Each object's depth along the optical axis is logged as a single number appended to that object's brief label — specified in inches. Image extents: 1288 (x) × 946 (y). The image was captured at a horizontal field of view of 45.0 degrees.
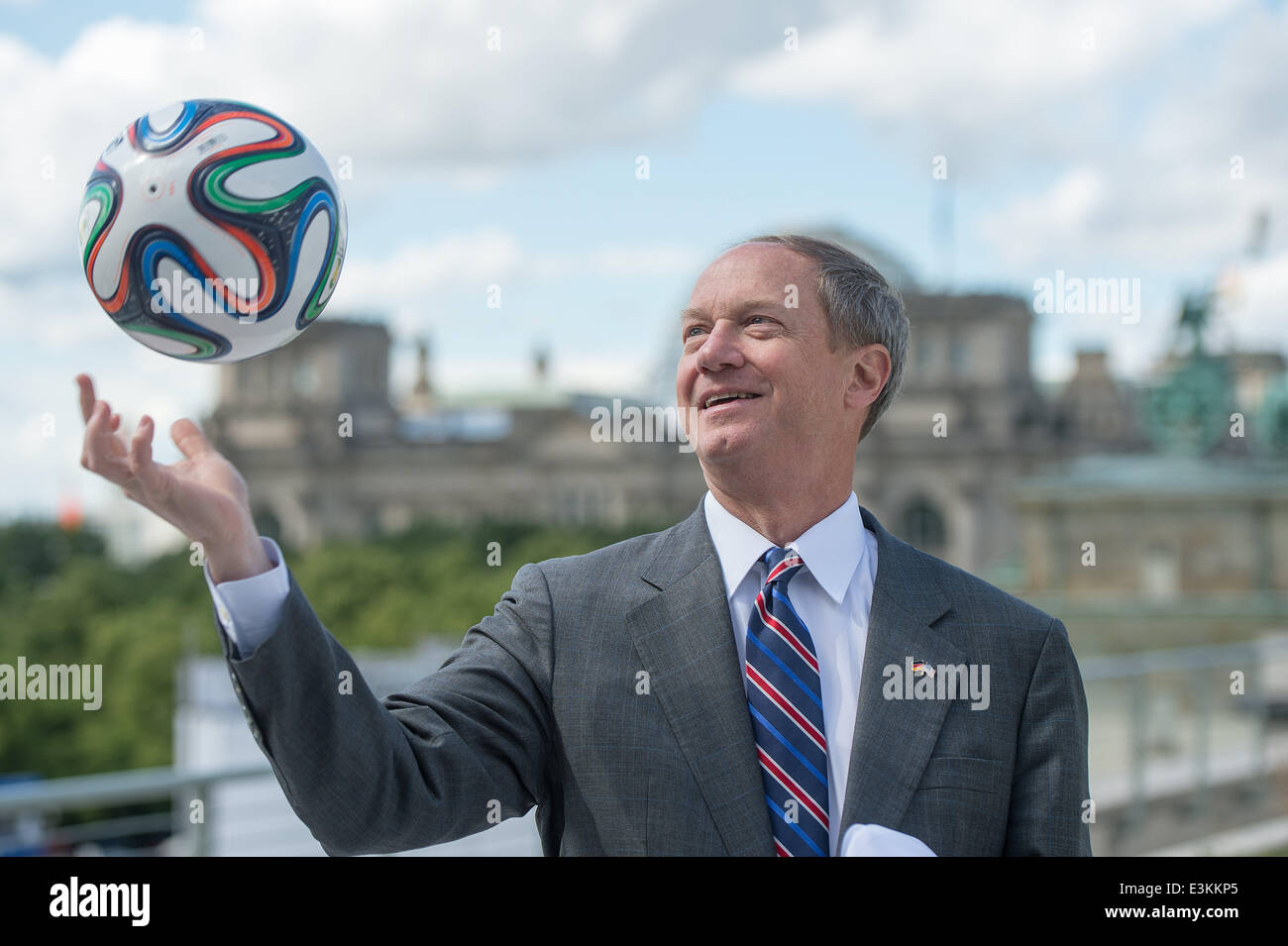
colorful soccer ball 91.4
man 93.4
